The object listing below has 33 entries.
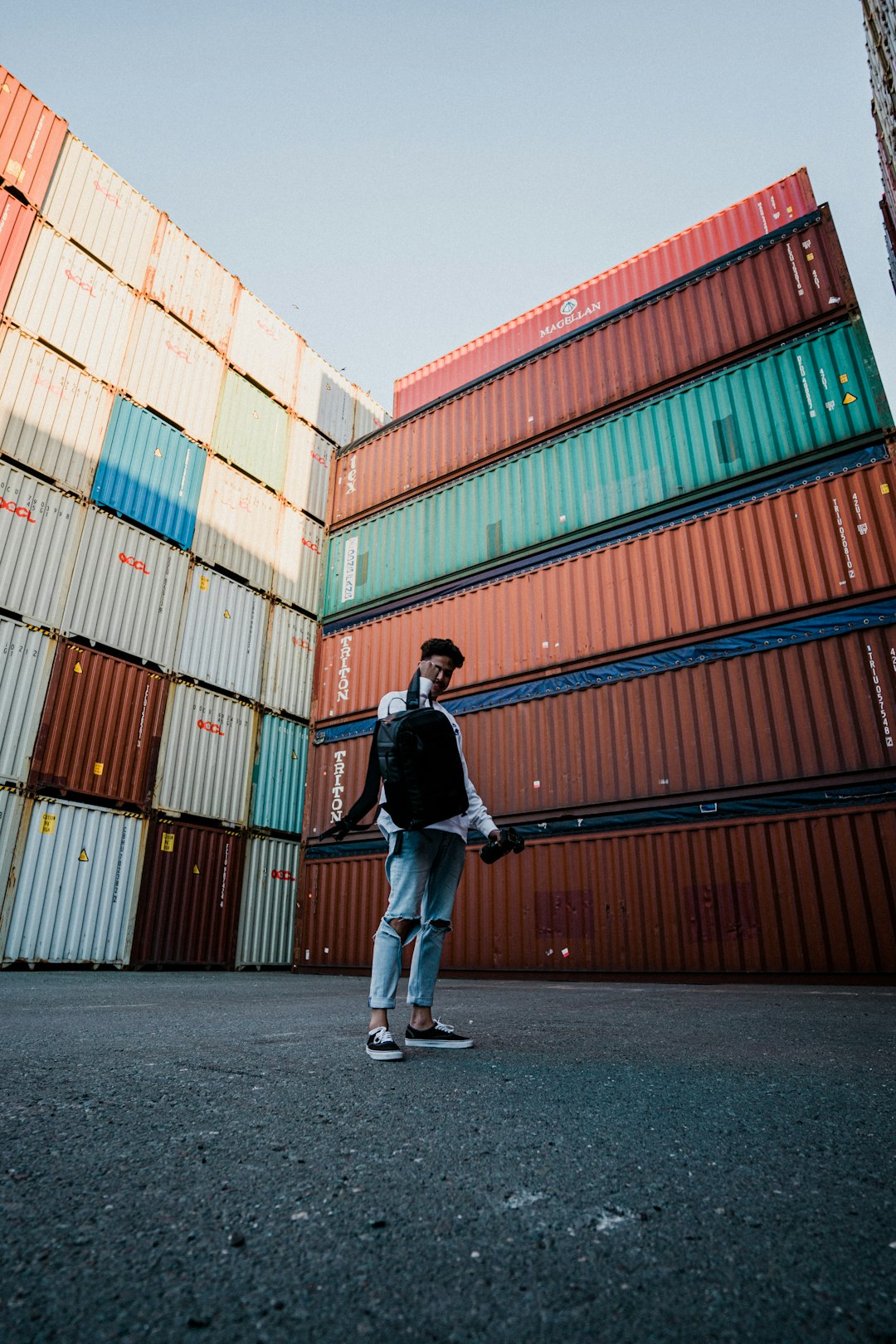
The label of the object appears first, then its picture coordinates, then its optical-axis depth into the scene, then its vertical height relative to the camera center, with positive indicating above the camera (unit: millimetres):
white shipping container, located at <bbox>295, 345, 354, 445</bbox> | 18391 +13793
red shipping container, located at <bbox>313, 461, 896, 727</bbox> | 9422 +5141
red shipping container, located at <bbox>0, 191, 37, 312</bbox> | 12234 +11827
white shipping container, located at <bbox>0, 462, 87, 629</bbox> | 11445 +6244
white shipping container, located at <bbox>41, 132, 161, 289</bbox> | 13594 +13819
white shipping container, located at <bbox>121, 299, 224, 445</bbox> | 14227 +11319
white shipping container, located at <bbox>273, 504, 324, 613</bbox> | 16234 +8406
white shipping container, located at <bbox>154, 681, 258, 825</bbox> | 13172 +3376
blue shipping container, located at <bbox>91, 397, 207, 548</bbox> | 13305 +8718
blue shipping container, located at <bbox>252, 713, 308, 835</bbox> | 14672 +3273
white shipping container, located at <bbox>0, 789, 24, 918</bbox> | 10562 +1583
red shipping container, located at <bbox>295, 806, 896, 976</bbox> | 8227 +465
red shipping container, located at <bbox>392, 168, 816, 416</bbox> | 13023 +12863
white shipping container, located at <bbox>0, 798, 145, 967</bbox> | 10625 +755
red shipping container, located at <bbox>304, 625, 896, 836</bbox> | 8773 +2768
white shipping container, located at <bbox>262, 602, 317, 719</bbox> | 15508 +5872
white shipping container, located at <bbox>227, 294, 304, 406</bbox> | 16812 +13819
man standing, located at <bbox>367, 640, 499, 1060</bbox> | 3535 +188
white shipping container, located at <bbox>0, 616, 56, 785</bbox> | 10922 +3699
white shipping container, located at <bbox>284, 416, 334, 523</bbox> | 17109 +11073
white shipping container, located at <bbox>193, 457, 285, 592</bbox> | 14922 +8622
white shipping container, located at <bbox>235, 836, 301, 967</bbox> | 13750 +633
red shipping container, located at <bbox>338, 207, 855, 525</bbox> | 11188 +9936
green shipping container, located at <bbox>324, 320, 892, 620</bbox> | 10297 +7594
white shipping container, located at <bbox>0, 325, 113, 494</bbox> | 11977 +8844
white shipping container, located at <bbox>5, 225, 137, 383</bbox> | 12625 +11273
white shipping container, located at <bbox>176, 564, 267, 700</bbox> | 14117 +5994
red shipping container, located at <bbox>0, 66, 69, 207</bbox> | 12766 +14033
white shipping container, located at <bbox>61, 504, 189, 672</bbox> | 12422 +6100
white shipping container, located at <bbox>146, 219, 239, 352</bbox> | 15141 +13842
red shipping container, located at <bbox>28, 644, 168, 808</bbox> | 11453 +3409
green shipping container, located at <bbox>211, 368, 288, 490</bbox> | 15852 +11164
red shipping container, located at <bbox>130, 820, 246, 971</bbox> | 12219 +716
